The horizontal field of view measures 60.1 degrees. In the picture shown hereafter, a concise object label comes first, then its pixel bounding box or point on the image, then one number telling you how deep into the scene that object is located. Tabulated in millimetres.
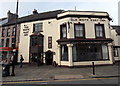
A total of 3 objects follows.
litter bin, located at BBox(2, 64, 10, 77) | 10262
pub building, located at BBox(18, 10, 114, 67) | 16141
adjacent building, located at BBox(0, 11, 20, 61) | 21625
